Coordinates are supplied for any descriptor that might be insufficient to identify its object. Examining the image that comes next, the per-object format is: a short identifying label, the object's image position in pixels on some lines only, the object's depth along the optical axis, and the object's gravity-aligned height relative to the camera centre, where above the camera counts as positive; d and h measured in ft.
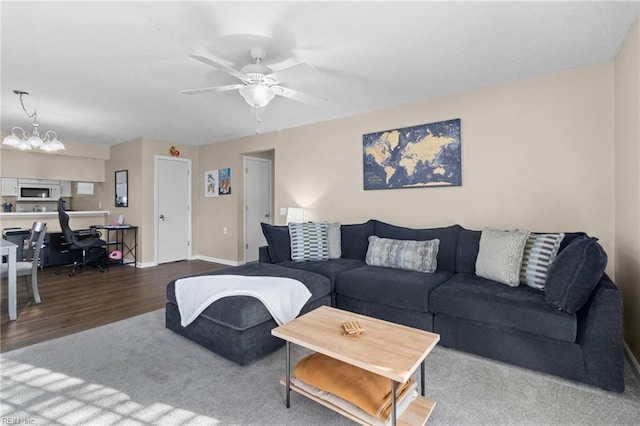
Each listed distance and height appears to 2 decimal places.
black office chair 16.12 -1.44
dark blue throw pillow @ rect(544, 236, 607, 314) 6.08 -1.33
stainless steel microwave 19.07 +1.53
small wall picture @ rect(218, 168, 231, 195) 18.94 +2.04
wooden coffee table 4.52 -2.22
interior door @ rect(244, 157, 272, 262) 18.95 +0.75
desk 18.66 -1.82
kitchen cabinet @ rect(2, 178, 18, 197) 18.44 +1.77
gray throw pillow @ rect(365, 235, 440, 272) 9.90 -1.42
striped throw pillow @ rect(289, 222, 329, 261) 12.01 -1.13
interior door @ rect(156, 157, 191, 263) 19.07 +0.36
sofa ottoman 7.06 -2.81
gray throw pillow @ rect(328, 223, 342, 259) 12.35 -1.18
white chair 11.08 -1.57
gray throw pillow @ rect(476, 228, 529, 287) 8.17 -1.25
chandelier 12.37 +3.06
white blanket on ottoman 7.65 -2.04
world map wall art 11.07 +2.15
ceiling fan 7.20 +3.31
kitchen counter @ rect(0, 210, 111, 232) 17.66 -0.18
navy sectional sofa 6.04 -2.37
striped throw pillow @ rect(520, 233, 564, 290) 7.77 -1.23
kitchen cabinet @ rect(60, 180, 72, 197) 21.03 +1.91
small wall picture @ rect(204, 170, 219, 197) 19.66 +2.00
